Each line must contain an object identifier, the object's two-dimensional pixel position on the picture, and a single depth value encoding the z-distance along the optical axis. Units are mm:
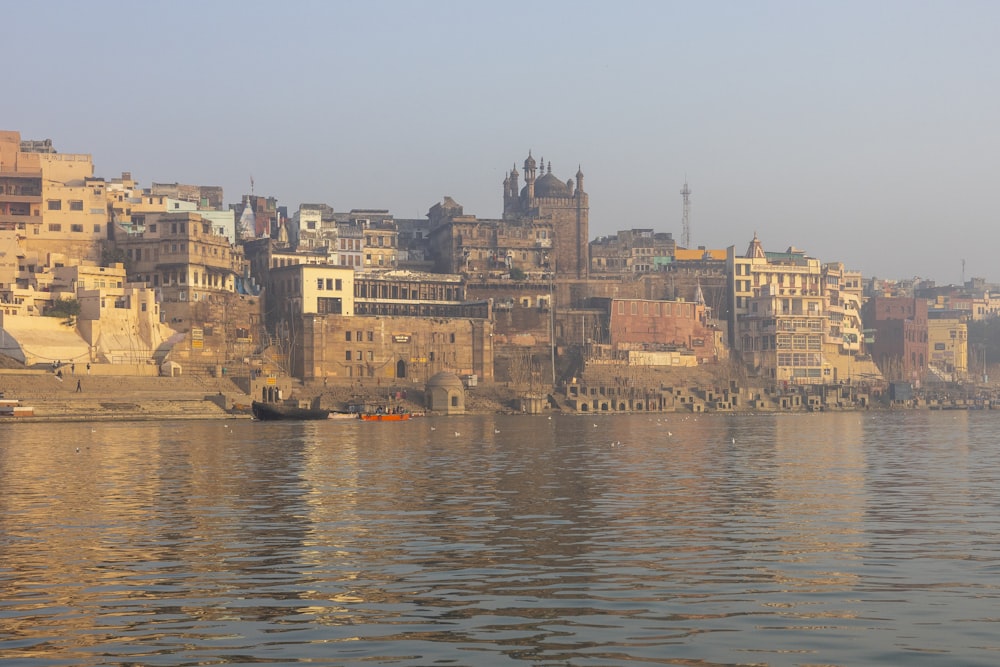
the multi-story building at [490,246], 144500
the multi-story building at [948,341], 185750
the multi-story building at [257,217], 147500
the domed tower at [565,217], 155625
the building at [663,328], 142375
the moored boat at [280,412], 99250
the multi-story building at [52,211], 119625
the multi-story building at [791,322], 152375
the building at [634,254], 166750
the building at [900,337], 170375
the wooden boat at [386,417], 105500
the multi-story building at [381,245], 147625
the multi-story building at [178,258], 115875
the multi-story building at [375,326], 121625
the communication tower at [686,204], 193250
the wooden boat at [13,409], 90312
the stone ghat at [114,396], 93688
